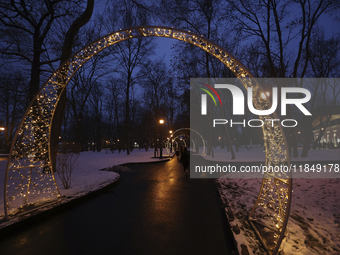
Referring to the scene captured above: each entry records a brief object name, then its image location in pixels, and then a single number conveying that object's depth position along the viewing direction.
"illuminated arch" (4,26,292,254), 4.68
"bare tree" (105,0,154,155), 30.26
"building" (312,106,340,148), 41.59
